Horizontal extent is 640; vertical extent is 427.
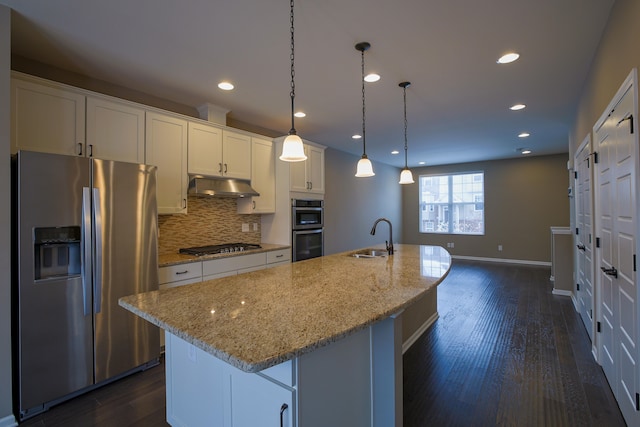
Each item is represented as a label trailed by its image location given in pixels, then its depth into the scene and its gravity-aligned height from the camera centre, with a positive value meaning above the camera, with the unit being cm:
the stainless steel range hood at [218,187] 324 +33
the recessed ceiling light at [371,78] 283 +130
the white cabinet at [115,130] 255 +77
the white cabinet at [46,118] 217 +76
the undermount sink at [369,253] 307 -41
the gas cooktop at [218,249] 325 -37
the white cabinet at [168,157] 295 +60
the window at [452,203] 796 +28
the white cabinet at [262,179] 394 +49
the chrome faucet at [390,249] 307 -35
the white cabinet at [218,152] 329 +74
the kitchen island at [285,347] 109 -43
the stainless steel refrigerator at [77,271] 201 -40
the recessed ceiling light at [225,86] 296 +129
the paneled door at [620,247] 168 -23
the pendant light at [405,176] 329 +41
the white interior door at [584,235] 291 -25
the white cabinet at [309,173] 417 +61
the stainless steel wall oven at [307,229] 412 -20
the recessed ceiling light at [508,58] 249 +129
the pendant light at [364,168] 275 +43
